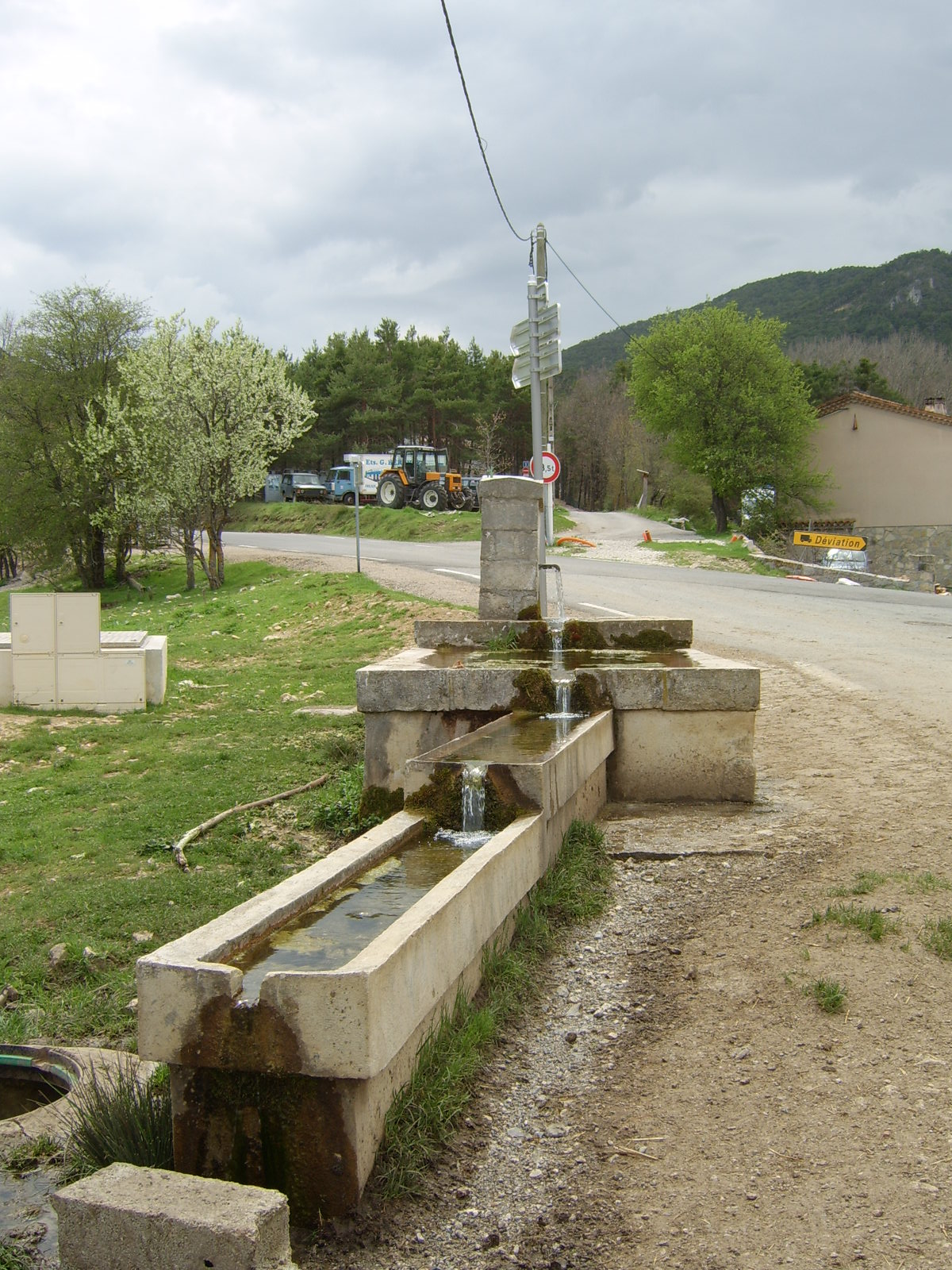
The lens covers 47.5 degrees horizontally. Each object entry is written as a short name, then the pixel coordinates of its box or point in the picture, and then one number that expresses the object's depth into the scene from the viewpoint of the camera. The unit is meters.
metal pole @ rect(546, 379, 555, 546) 15.53
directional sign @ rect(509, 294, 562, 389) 14.28
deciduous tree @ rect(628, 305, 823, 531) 42.88
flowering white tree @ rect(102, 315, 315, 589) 28.69
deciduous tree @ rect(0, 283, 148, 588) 31.47
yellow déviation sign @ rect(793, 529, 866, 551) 36.44
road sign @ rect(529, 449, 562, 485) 17.73
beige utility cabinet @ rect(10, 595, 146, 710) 11.41
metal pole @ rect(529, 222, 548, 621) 12.93
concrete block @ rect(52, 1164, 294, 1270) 2.62
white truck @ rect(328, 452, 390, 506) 50.12
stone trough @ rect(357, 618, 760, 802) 6.83
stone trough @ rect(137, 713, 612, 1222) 3.05
